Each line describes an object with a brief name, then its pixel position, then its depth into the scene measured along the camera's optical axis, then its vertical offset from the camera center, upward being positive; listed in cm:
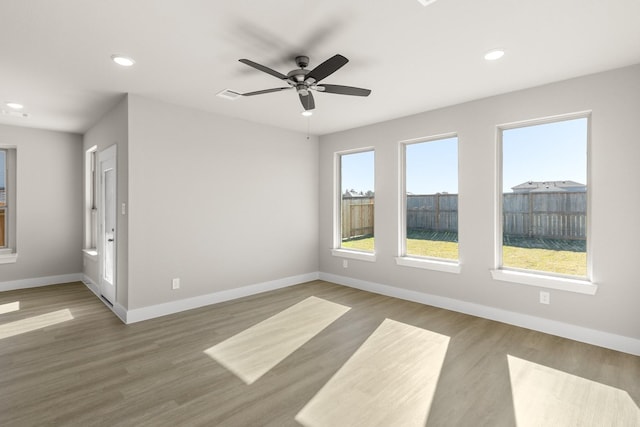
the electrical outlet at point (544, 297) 335 -90
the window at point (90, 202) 553 +19
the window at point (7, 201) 525 +19
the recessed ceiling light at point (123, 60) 275 +134
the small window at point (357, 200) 527 +21
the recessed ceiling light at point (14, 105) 395 +136
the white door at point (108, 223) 407 -15
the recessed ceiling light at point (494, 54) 267 +134
